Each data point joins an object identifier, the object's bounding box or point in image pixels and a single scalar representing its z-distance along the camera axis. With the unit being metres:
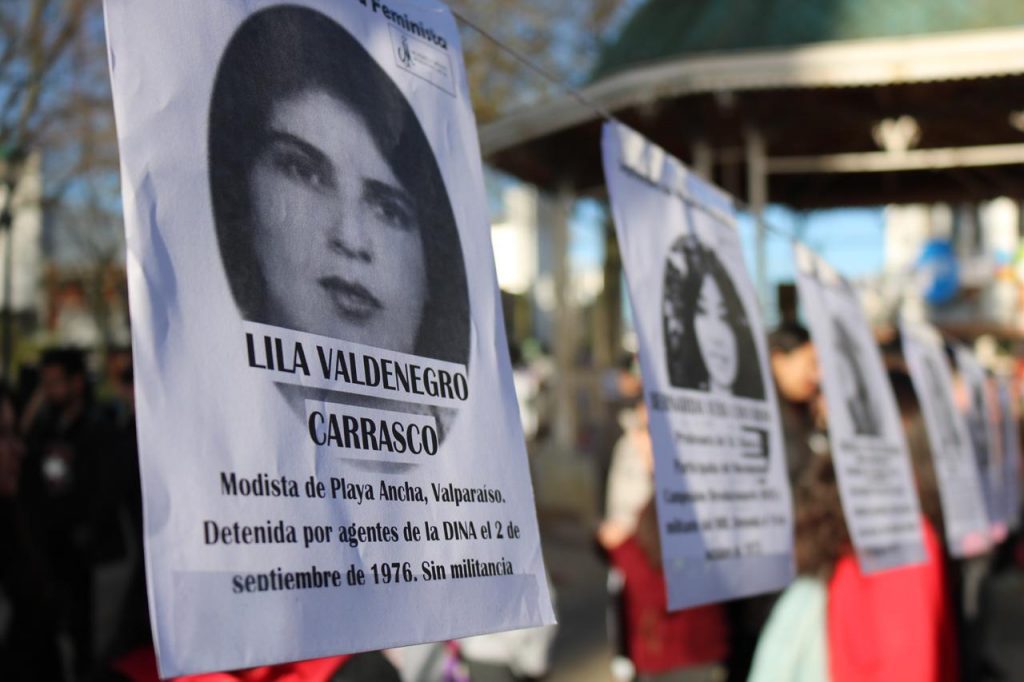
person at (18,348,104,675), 7.08
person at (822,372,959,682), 3.77
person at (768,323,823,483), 4.72
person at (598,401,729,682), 4.46
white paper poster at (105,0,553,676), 1.44
